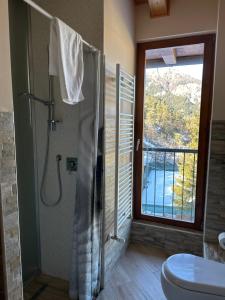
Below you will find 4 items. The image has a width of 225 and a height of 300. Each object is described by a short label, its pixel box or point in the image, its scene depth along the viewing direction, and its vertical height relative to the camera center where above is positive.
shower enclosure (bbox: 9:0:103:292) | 1.68 -0.19
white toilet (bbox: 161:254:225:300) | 1.30 -0.94
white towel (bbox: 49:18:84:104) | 1.20 +0.38
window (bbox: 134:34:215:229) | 2.28 -0.01
